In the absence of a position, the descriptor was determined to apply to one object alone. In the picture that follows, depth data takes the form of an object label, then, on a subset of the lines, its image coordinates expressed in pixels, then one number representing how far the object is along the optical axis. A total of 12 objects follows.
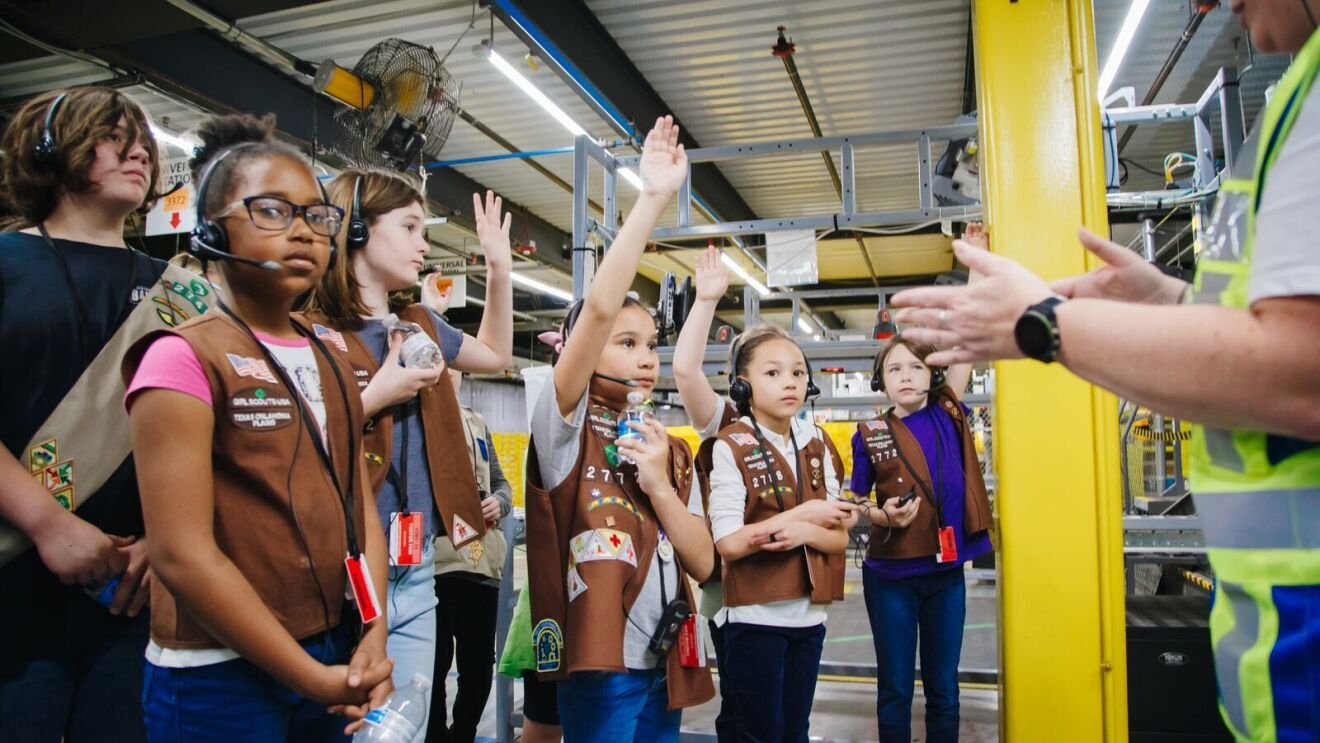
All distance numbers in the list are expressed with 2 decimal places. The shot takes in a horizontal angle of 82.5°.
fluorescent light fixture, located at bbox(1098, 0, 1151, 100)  5.39
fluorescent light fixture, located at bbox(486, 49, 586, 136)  6.44
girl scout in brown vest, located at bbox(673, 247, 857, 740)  2.37
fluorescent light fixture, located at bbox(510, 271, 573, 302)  14.26
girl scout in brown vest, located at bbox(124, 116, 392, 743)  1.12
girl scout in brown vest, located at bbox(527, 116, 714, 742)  1.68
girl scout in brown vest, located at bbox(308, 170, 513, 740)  1.65
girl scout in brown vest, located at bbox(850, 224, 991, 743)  3.13
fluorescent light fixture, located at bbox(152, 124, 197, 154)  7.27
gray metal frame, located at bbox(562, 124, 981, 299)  4.21
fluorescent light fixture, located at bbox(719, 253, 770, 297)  12.70
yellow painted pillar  2.62
